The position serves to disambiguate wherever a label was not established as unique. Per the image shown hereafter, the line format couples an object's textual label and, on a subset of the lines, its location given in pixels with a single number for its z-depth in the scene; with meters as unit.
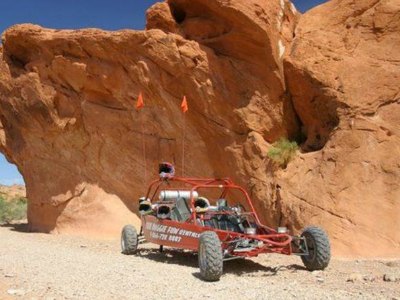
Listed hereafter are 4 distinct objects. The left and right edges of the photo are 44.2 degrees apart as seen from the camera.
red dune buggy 7.49
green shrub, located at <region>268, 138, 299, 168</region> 12.82
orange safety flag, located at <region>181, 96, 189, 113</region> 13.84
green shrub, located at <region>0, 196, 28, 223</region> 28.38
